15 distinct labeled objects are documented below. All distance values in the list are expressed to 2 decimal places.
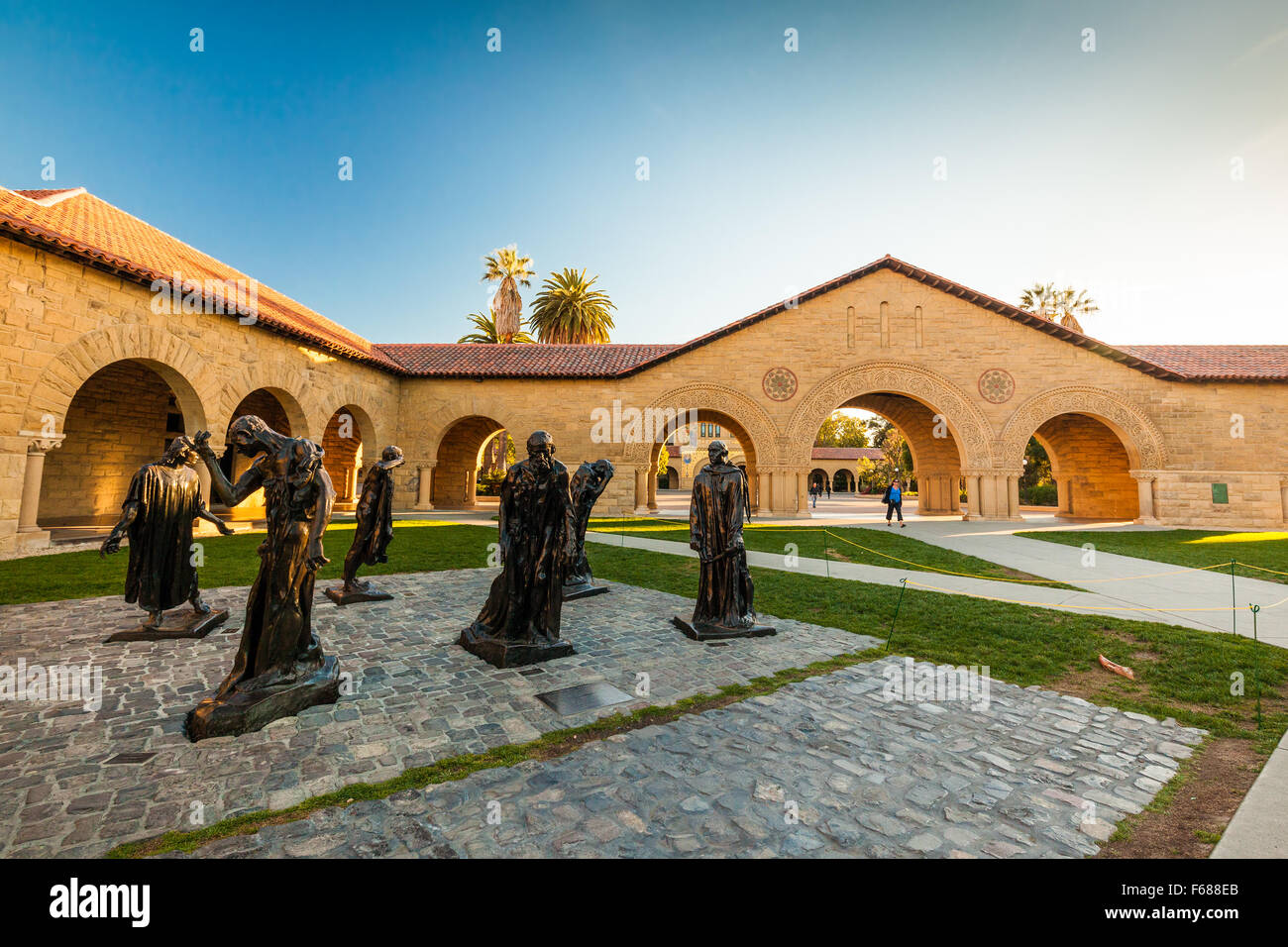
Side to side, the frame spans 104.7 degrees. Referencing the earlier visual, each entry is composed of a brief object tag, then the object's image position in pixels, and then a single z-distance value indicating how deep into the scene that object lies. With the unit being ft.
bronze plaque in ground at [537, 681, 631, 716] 13.24
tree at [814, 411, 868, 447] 225.15
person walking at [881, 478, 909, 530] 58.18
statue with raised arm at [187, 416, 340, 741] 12.21
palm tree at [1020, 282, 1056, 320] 116.47
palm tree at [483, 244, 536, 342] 115.44
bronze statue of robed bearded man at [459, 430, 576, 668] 17.16
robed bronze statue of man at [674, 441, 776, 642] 19.82
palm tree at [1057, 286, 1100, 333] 114.62
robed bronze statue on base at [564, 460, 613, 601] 25.76
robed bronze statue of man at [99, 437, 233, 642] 17.89
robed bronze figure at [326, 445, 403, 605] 23.56
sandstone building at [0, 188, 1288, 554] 48.83
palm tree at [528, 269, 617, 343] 116.98
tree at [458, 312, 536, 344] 121.51
